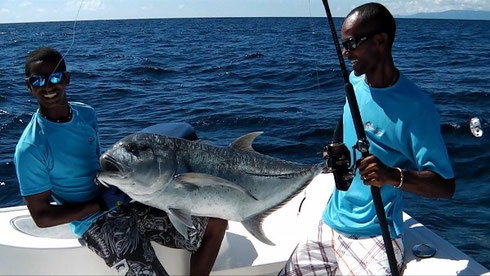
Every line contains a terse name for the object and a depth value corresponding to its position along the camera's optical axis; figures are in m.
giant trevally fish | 2.48
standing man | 2.72
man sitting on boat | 2.98
